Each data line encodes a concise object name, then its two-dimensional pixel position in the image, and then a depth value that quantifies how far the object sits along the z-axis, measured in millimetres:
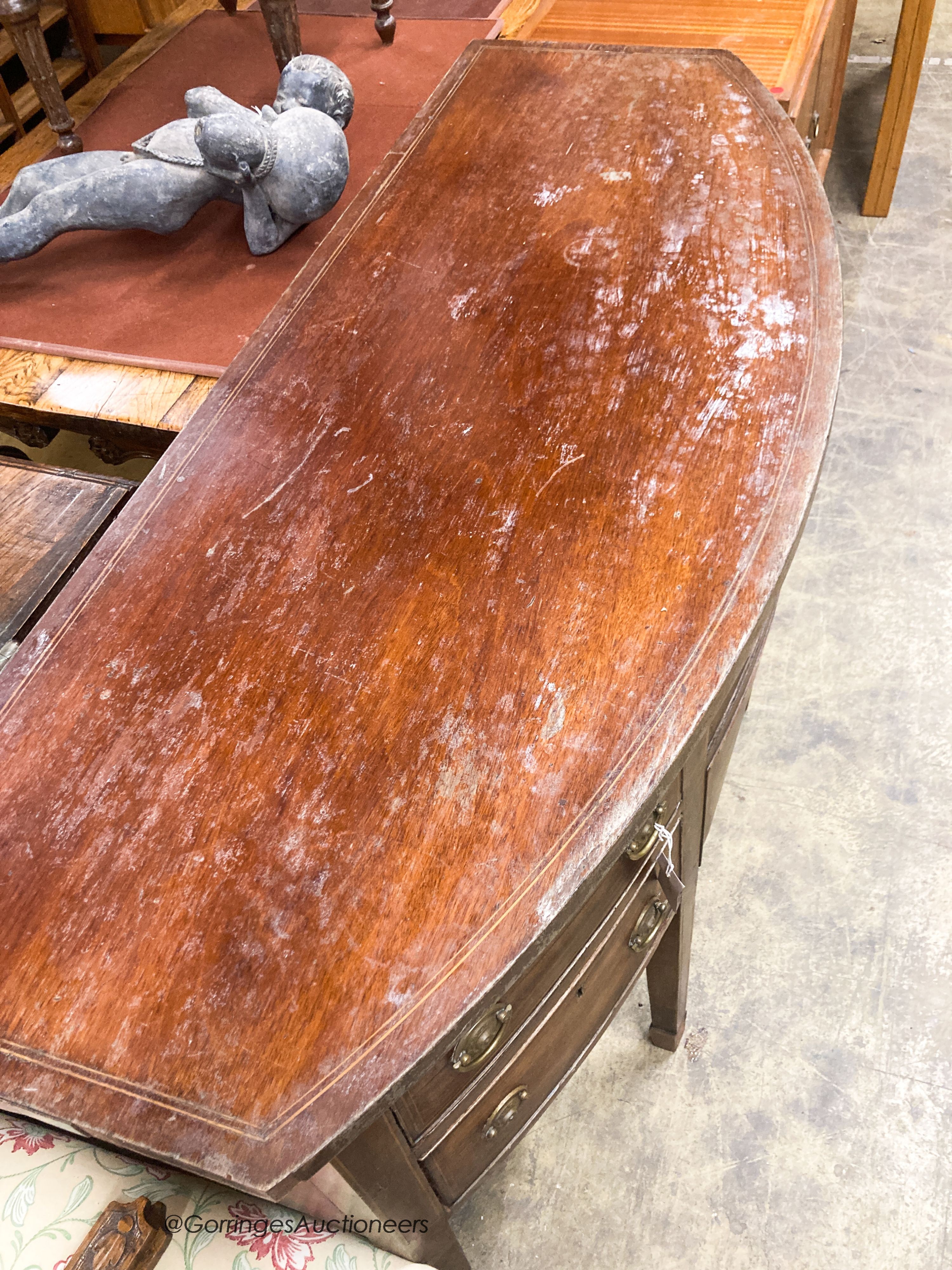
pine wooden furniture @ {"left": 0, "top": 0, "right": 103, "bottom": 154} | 1512
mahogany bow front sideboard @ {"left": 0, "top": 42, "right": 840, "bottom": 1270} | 651
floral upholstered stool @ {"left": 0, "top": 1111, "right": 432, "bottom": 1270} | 789
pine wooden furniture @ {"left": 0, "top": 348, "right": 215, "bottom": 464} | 1359
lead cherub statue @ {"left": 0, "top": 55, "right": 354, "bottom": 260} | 1362
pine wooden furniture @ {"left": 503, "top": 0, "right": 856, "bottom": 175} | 1696
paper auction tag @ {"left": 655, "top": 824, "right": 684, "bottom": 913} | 877
